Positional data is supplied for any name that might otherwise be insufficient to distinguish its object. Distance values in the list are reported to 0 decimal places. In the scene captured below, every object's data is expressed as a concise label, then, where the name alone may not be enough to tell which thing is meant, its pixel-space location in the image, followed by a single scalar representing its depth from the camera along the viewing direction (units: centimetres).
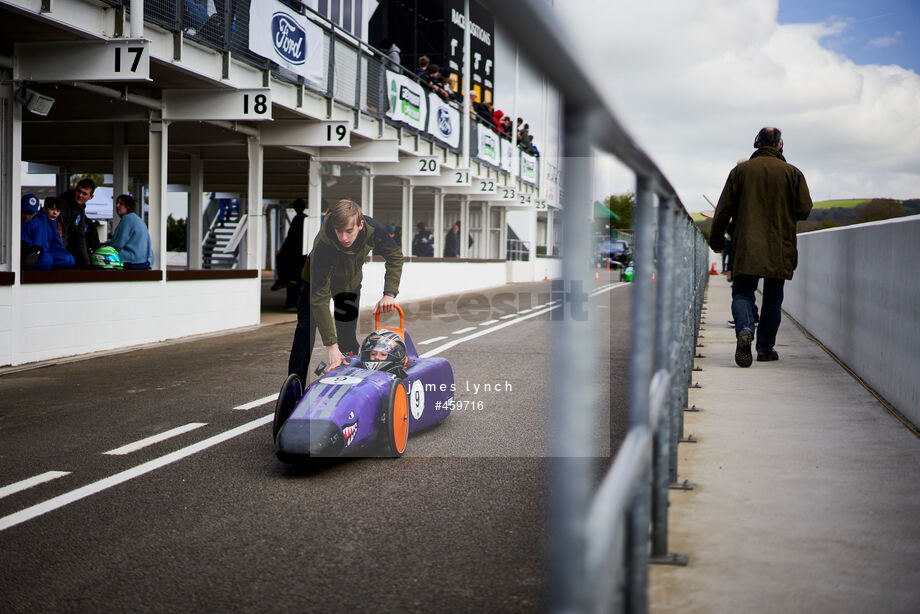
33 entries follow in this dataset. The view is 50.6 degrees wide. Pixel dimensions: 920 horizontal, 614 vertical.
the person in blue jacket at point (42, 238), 1179
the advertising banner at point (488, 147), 3335
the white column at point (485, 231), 4109
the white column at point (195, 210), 2194
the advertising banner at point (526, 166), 4192
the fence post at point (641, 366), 216
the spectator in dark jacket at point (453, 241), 3309
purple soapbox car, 502
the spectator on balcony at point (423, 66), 2641
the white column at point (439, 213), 3153
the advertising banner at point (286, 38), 1444
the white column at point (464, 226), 3528
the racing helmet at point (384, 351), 572
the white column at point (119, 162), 1800
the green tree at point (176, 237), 6209
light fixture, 1127
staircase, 3506
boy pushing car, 564
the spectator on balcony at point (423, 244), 2811
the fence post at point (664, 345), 320
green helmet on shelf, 1320
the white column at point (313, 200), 1943
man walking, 849
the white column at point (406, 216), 2833
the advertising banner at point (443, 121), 2562
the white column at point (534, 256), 4362
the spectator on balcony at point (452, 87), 2928
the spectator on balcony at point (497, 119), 3755
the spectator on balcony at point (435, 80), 2637
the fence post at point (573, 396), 138
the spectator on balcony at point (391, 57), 2122
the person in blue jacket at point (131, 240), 1358
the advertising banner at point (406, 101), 2161
